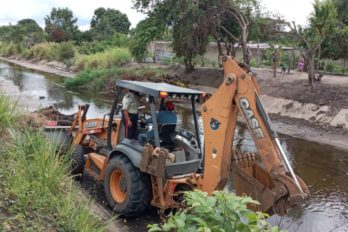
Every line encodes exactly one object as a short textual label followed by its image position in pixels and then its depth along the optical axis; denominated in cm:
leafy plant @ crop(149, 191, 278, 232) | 280
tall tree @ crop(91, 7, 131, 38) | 7025
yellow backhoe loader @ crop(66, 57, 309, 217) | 549
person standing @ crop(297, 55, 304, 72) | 2631
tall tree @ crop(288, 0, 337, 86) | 1842
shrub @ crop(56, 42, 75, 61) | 4112
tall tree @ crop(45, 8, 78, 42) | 6956
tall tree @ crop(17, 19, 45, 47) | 6212
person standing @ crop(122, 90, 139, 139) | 715
